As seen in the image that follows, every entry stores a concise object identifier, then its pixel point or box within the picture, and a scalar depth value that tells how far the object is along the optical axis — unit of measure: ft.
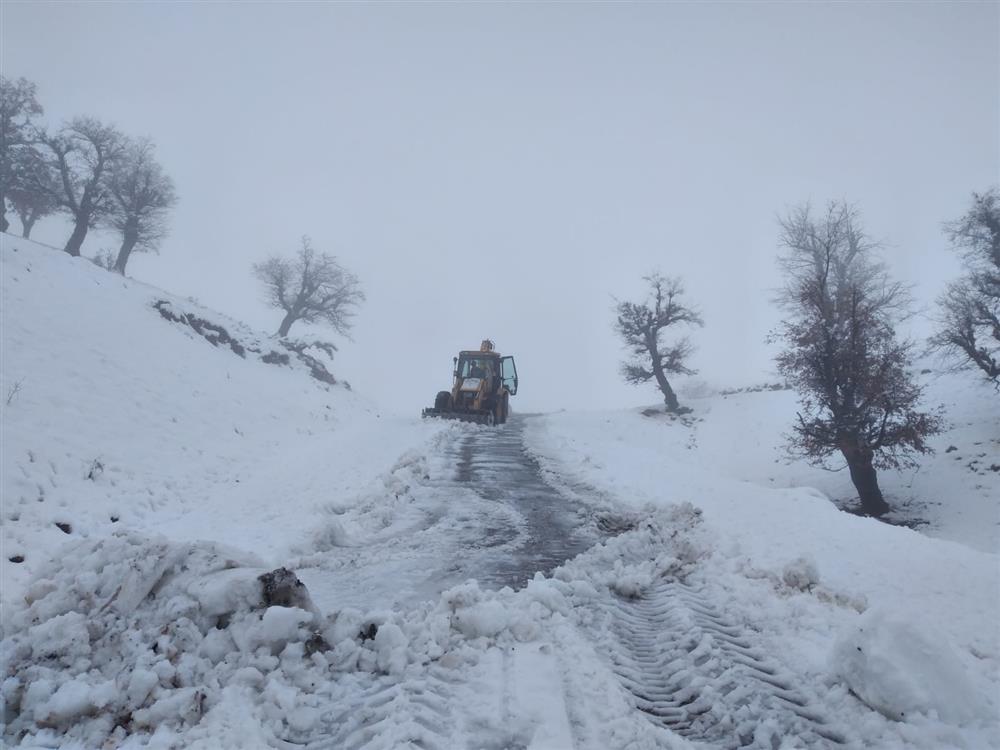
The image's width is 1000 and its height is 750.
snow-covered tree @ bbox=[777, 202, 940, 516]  37.96
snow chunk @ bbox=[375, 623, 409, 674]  10.64
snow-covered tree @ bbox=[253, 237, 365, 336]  117.39
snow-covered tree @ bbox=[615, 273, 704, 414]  98.53
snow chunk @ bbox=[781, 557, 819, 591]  15.26
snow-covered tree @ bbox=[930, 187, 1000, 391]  49.24
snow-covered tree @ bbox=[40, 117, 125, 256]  86.17
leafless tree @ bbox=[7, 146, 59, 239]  83.76
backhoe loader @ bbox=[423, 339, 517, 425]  64.64
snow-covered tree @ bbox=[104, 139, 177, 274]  95.25
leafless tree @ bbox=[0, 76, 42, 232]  82.07
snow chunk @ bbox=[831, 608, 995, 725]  9.11
